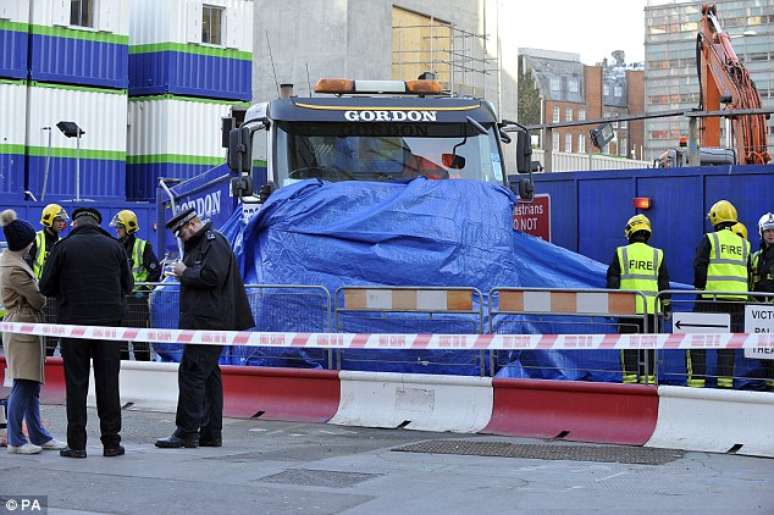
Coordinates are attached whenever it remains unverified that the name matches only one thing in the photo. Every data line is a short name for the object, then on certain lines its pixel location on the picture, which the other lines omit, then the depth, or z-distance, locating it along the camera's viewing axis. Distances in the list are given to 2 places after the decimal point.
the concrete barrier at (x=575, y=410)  10.69
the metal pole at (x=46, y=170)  29.27
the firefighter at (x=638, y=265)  11.96
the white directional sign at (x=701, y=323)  10.68
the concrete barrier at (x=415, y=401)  11.45
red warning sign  17.72
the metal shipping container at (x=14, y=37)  30.33
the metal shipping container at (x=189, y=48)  33.31
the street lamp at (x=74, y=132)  28.45
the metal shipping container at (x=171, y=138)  33.38
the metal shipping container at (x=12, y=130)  30.27
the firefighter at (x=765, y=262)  12.13
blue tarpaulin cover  12.02
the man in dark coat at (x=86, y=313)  9.79
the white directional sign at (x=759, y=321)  10.48
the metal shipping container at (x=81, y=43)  31.05
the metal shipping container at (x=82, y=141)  30.89
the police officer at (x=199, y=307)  10.13
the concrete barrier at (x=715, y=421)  10.03
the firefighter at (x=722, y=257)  12.05
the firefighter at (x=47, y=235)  15.09
